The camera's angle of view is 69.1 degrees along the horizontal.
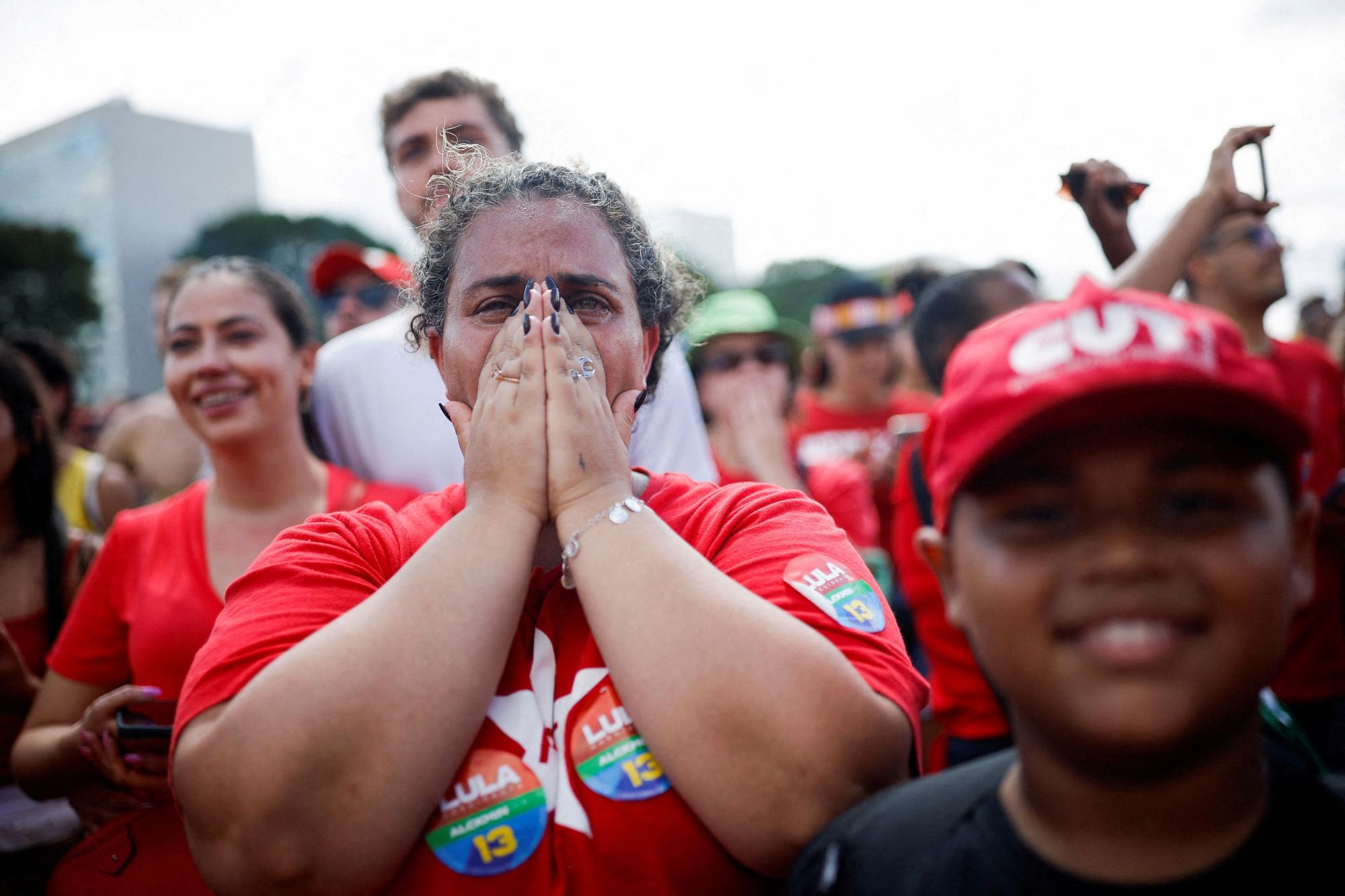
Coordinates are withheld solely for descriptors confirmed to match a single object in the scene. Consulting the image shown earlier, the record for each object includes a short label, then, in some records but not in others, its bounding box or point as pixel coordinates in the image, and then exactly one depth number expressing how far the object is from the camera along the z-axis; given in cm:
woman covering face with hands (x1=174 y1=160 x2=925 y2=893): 137
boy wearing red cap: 111
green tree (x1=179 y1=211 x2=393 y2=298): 3603
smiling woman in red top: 210
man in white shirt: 308
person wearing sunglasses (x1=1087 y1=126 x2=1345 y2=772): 257
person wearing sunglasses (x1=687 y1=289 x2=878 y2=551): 450
